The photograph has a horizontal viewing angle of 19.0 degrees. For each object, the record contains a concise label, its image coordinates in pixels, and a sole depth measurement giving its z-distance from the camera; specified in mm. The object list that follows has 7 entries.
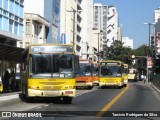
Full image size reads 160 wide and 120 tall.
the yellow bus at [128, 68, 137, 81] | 116275
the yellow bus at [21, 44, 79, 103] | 24469
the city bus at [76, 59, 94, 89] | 48250
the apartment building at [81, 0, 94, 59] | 128500
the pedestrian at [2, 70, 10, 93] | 35825
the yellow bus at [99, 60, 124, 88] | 50375
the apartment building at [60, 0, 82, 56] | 99062
